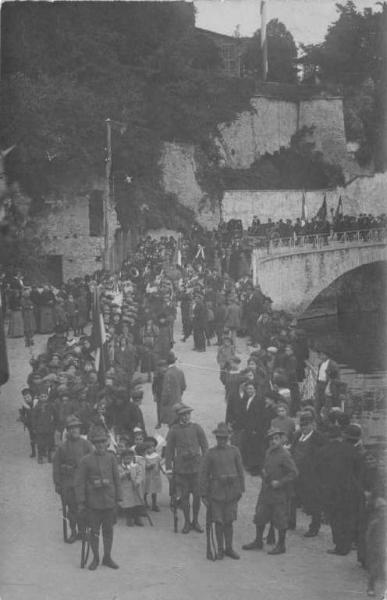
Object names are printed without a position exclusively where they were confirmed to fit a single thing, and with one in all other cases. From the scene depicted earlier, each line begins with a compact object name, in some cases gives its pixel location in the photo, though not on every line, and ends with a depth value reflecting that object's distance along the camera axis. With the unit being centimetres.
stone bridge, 3806
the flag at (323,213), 4288
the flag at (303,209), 5030
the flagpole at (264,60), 5402
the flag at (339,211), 4539
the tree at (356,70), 4422
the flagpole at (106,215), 2815
